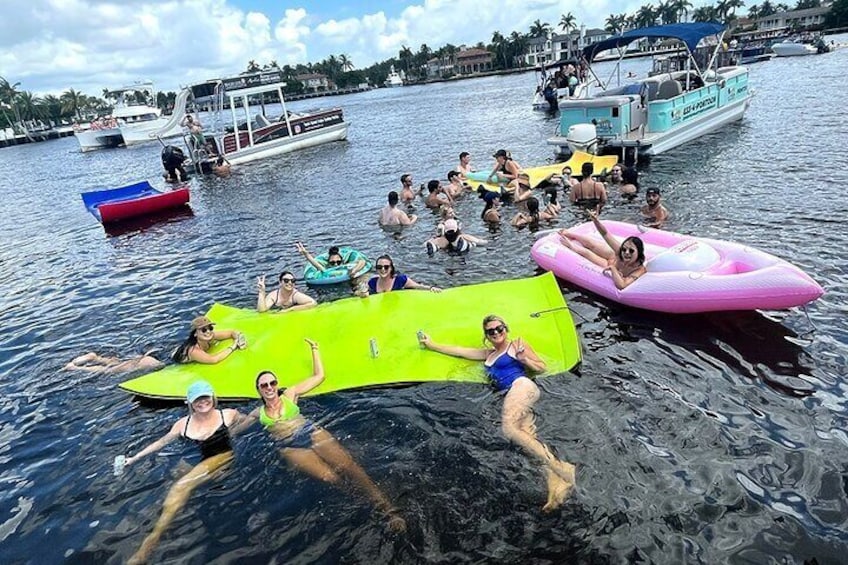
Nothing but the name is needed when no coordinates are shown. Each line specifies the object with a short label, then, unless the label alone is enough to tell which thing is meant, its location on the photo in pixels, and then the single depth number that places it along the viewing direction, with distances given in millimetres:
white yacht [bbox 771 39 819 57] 54938
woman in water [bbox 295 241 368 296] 10141
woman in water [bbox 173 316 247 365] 7359
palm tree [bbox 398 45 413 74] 130750
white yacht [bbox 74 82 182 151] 50750
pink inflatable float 6551
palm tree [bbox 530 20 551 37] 114688
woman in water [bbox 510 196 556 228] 12102
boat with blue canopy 17344
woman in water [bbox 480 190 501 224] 12734
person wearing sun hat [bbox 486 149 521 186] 15328
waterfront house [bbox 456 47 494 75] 116188
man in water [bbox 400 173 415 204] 15500
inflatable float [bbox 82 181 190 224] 16547
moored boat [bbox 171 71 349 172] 24641
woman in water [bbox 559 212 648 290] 7752
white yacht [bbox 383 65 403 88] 132875
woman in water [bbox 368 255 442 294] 8484
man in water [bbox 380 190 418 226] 13516
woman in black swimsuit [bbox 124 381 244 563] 5551
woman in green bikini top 5332
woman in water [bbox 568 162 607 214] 13281
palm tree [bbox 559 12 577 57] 118750
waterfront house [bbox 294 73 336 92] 127475
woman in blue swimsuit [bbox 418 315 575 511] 5000
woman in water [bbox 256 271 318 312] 8766
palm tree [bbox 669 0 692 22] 117562
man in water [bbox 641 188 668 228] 11227
